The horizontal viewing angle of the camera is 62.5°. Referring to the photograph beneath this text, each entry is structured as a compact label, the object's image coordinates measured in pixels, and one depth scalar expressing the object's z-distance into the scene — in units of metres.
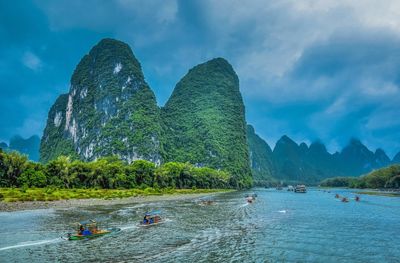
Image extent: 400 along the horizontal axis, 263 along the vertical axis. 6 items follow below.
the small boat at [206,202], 54.72
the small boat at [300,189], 121.81
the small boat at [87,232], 22.41
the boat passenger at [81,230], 22.83
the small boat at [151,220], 30.17
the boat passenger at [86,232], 22.94
